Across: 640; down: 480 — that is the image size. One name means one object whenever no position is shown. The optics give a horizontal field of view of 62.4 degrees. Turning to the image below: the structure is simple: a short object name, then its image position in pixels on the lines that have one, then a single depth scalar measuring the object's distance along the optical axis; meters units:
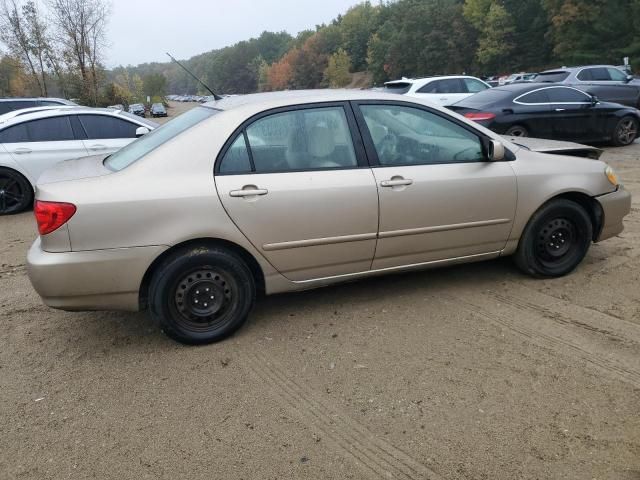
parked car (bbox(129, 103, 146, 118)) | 48.91
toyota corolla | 3.21
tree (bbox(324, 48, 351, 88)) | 101.88
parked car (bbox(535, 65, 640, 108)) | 13.64
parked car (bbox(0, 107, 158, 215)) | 7.66
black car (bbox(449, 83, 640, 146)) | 9.62
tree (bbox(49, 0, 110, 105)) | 28.22
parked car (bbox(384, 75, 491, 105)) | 13.13
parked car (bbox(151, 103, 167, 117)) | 54.81
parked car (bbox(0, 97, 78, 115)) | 14.01
